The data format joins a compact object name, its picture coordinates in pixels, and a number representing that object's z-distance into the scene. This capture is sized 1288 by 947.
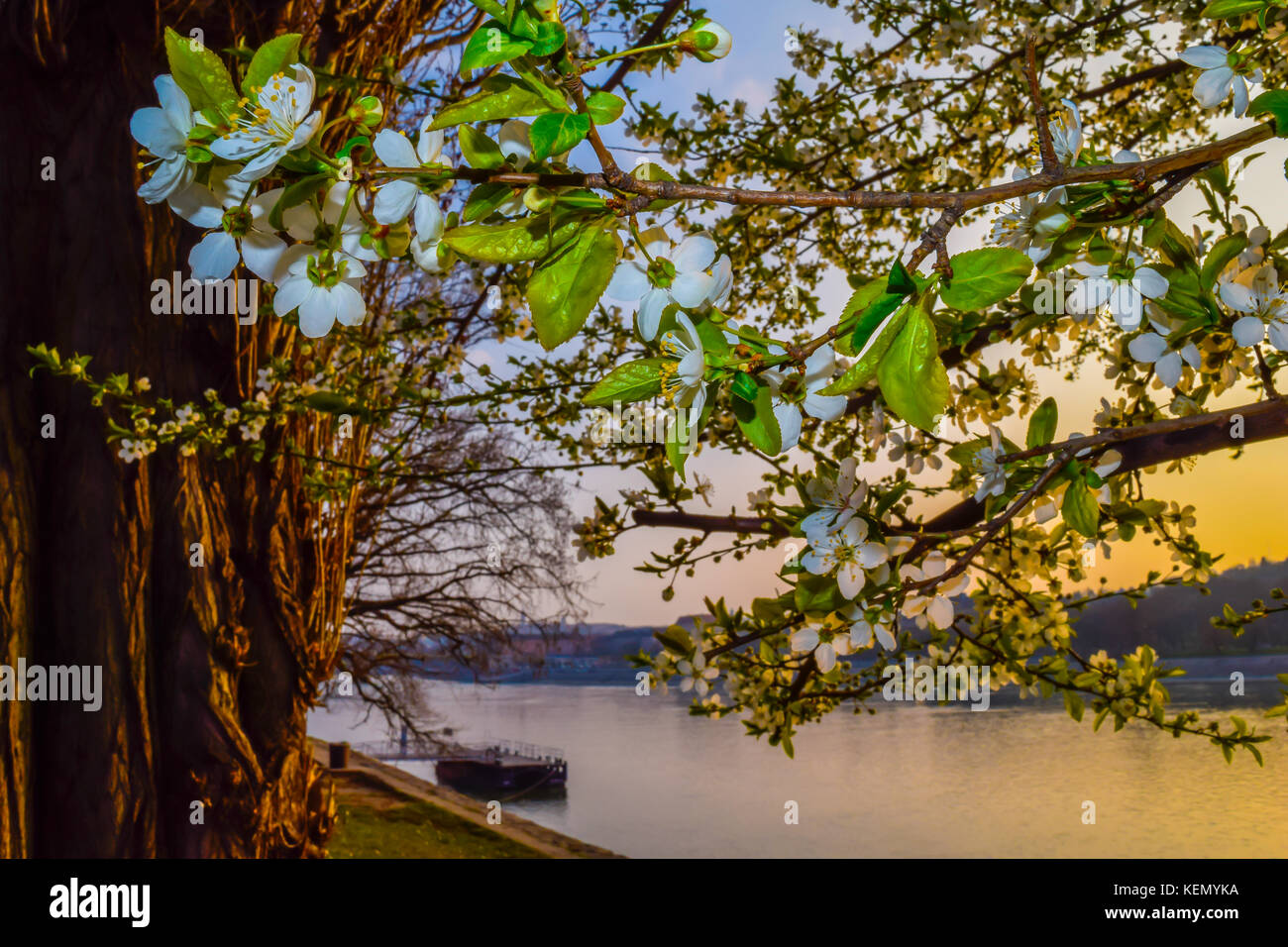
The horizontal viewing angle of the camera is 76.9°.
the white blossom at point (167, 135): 0.36
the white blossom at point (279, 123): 0.35
